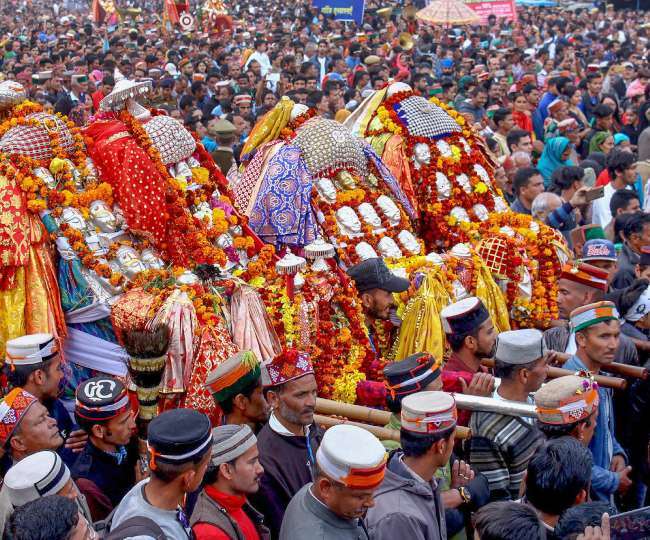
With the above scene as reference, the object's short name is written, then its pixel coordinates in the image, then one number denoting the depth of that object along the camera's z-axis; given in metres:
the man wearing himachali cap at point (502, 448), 4.14
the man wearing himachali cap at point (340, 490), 3.20
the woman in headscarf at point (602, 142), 11.28
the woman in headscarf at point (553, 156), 9.86
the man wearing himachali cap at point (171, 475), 3.28
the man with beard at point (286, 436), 3.93
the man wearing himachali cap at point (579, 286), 5.89
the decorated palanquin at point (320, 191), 6.50
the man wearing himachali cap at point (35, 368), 4.74
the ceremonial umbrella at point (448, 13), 19.28
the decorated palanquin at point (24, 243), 5.37
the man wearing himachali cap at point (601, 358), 4.66
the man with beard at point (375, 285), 5.81
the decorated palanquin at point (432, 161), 7.35
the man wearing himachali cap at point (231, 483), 3.46
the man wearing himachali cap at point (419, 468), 3.41
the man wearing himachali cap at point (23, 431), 4.09
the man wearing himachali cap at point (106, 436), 4.23
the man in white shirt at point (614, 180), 8.54
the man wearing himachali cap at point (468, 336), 4.98
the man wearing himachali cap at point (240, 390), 4.32
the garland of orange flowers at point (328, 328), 5.61
